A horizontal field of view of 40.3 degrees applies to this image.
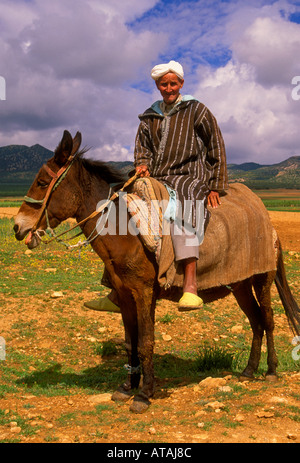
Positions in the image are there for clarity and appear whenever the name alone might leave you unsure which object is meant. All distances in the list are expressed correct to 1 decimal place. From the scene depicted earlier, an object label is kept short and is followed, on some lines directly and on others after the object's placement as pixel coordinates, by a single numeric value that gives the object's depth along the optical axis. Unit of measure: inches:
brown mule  163.0
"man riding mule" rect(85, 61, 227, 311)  168.6
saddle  163.2
